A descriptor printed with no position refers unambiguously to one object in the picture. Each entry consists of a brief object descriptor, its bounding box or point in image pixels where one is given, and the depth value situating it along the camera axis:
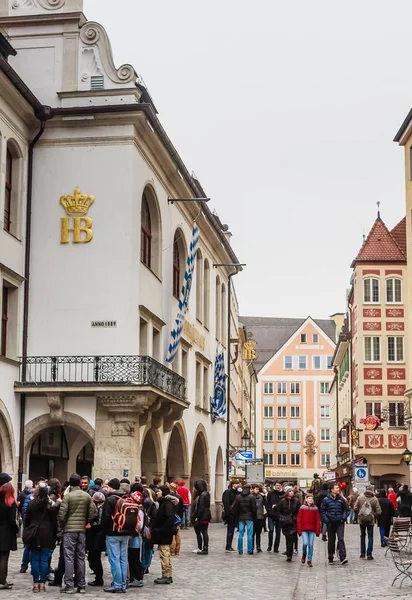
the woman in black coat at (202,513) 23.98
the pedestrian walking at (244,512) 25.52
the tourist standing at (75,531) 16.25
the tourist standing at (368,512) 23.87
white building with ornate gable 29.33
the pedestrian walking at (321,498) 26.28
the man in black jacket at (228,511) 26.55
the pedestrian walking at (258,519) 26.53
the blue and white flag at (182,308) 34.72
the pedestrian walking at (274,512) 26.23
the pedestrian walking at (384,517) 28.52
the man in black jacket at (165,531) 17.86
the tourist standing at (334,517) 22.52
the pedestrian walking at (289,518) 23.84
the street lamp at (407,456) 46.36
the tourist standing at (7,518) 16.25
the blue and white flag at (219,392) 46.31
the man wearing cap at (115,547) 16.28
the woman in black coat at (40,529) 16.69
